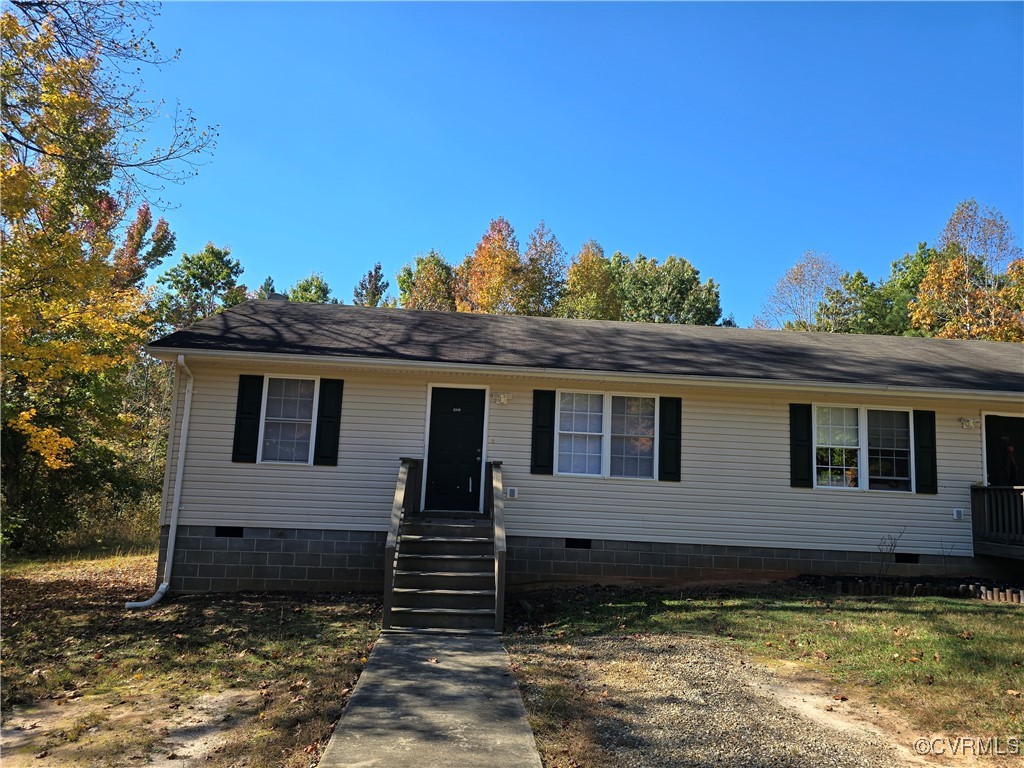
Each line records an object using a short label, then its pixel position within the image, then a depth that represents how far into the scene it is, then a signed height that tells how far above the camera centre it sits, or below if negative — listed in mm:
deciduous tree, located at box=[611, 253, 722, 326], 33688 +9218
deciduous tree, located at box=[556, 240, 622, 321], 36062 +10296
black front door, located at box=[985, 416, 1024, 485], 10945 +728
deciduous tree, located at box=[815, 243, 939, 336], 33969 +9351
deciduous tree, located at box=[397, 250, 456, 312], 37125 +9989
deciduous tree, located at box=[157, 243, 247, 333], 32562 +8351
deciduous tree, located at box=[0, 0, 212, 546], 9055 +2608
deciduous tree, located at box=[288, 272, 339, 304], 42719 +10774
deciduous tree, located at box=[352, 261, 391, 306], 47259 +12221
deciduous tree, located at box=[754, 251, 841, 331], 34438 +10211
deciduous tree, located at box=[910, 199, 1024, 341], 24656 +7643
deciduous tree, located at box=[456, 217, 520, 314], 33750 +9791
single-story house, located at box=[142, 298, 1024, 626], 10070 +256
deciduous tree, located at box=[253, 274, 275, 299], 45269 +11633
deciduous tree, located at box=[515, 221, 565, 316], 34344 +9851
